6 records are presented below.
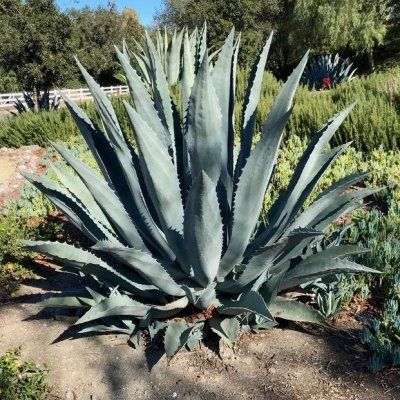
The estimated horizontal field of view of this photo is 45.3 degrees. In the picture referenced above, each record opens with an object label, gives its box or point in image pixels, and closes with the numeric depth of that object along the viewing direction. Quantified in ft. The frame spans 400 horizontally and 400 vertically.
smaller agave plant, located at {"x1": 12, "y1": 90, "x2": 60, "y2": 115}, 40.24
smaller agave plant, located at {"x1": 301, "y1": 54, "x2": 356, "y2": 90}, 47.06
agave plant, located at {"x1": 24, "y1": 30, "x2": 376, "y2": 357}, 6.66
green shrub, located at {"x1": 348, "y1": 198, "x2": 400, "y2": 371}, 6.75
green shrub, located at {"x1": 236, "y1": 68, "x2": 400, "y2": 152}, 16.57
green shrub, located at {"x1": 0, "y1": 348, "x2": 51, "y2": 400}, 6.73
